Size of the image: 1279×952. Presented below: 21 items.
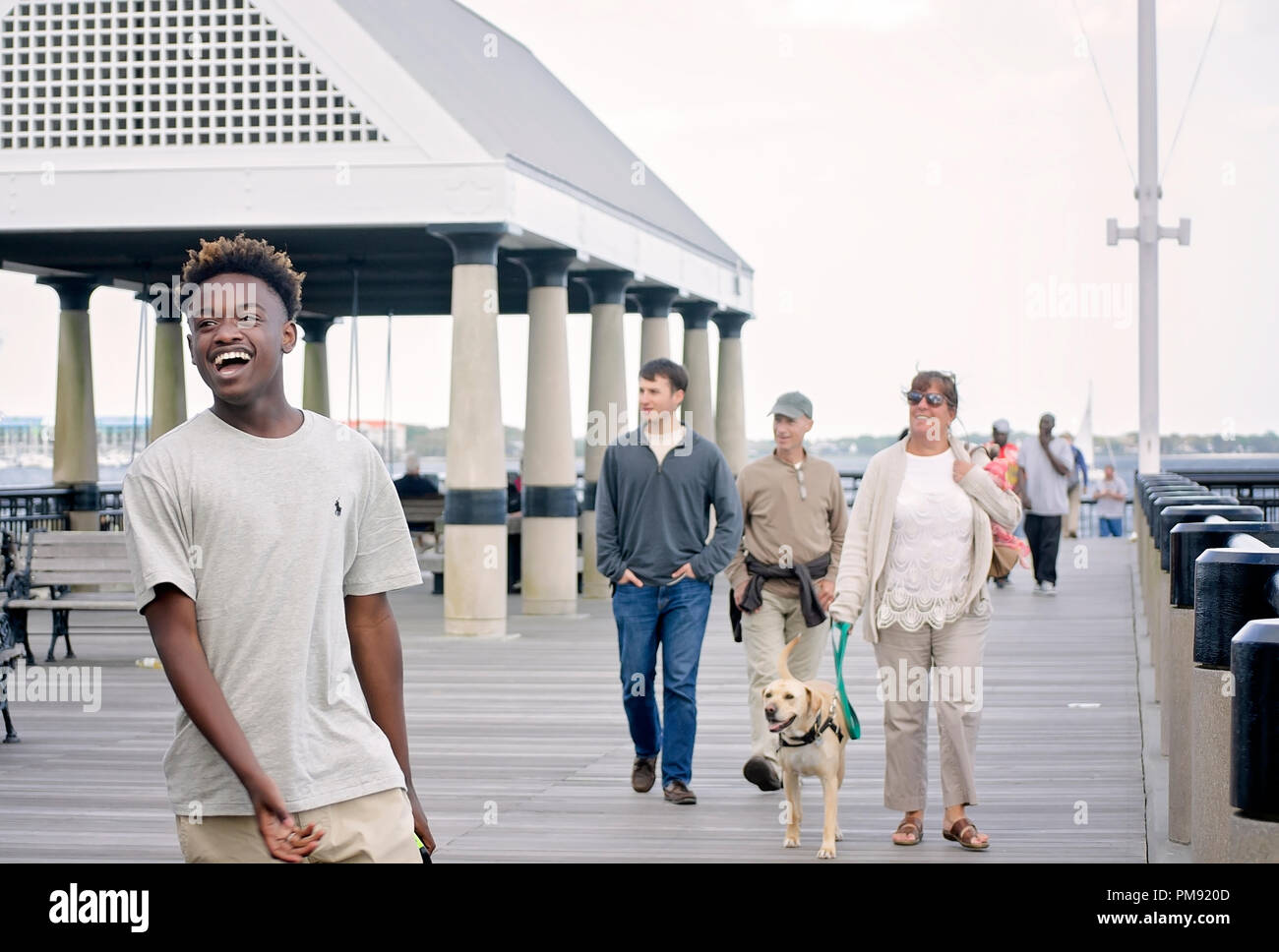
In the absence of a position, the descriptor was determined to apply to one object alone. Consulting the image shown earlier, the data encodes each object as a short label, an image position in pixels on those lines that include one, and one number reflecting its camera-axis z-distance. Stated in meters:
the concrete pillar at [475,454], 16.06
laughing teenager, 3.37
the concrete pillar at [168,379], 22.62
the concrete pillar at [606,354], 20.20
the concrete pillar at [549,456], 18.28
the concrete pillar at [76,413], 21.94
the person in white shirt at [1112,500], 36.31
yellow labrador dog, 7.53
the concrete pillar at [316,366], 27.30
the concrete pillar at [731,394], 26.42
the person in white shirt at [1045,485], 20.67
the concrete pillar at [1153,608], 10.97
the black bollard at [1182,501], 9.05
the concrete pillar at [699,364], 24.52
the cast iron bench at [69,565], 14.84
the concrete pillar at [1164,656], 8.34
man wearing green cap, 9.12
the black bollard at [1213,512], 6.77
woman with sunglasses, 7.60
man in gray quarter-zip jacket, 8.72
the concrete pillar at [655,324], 22.64
